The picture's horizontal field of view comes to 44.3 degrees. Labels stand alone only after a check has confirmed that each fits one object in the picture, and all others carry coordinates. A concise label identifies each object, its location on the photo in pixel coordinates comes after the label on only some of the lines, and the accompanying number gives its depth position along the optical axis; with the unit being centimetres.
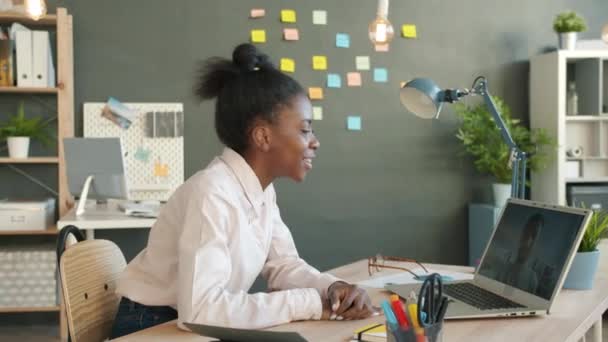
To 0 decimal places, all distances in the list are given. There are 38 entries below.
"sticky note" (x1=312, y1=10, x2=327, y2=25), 457
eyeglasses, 217
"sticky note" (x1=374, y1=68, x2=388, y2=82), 462
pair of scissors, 114
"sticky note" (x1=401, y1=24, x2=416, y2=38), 464
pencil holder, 109
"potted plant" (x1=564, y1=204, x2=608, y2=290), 188
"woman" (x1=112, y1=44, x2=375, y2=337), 145
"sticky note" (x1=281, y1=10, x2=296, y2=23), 452
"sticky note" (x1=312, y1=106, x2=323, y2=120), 458
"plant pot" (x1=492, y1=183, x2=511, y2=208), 439
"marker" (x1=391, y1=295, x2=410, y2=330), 112
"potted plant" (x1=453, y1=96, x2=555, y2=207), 439
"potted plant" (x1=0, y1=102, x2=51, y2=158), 413
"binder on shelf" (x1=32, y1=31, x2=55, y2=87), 411
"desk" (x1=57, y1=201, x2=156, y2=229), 357
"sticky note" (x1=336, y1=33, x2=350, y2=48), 458
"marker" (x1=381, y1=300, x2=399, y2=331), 111
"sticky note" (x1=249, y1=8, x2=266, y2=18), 450
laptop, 159
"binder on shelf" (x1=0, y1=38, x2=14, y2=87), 407
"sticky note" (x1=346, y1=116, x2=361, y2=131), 461
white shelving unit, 435
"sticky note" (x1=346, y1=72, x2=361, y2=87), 460
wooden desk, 142
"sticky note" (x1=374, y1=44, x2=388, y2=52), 459
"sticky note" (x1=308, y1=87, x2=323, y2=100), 457
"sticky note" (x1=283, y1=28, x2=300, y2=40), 452
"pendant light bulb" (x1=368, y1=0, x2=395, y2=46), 370
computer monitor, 383
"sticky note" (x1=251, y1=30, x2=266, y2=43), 450
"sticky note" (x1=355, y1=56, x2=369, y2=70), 461
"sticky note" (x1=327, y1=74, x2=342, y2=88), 458
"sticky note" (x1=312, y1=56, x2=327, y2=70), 457
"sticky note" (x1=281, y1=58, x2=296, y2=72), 454
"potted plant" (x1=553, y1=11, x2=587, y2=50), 437
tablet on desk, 112
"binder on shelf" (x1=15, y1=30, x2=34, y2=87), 409
